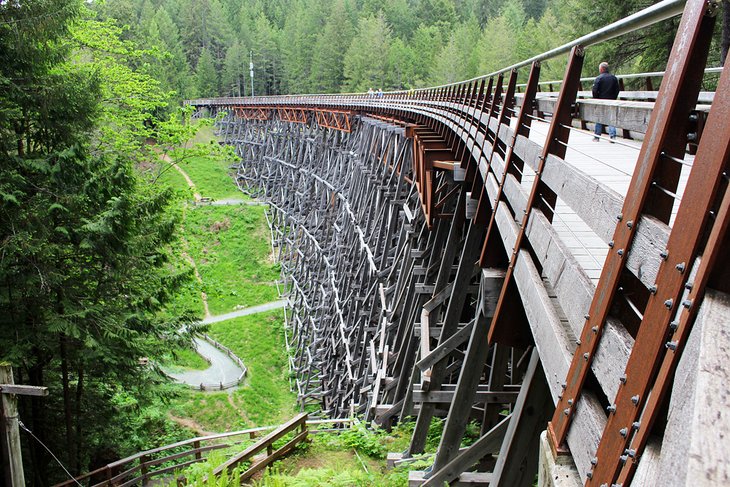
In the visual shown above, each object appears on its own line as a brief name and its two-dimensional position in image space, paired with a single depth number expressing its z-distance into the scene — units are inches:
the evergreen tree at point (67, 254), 322.0
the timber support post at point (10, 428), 246.9
